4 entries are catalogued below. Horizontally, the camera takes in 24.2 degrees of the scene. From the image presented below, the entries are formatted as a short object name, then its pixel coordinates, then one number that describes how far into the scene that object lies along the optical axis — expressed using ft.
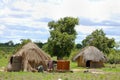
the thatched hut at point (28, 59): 106.35
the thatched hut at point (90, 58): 148.61
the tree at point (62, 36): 162.09
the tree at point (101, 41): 197.09
